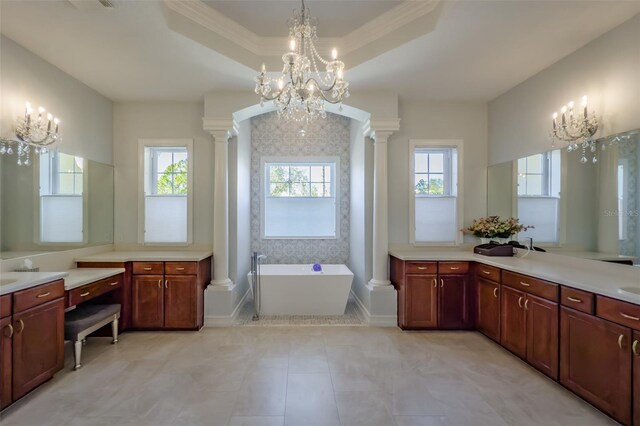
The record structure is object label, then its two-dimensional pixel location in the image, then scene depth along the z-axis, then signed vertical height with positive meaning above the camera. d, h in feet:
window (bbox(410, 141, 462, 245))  13.51 +0.14
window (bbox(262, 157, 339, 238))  17.35 +0.61
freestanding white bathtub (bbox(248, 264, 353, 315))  13.26 -3.56
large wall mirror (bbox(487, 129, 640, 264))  8.00 +0.49
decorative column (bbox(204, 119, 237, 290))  12.60 +0.15
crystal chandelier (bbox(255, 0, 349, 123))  7.30 +3.14
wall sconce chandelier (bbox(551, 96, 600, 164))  8.97 +2.58
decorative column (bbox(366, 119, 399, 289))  12.76 +0.21
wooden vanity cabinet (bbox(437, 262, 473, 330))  11.80 -3.37
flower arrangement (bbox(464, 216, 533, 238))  11.87 -0.60
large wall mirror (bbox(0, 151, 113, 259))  8.87 +0.24
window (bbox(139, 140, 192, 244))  13.38 +0.11
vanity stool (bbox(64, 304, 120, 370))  8.86 -3.38
